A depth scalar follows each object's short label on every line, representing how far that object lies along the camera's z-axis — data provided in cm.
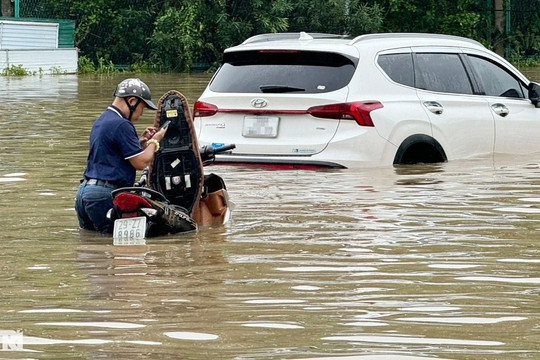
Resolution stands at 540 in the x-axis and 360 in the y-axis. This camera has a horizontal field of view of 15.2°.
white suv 1784
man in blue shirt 1442
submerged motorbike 1416
